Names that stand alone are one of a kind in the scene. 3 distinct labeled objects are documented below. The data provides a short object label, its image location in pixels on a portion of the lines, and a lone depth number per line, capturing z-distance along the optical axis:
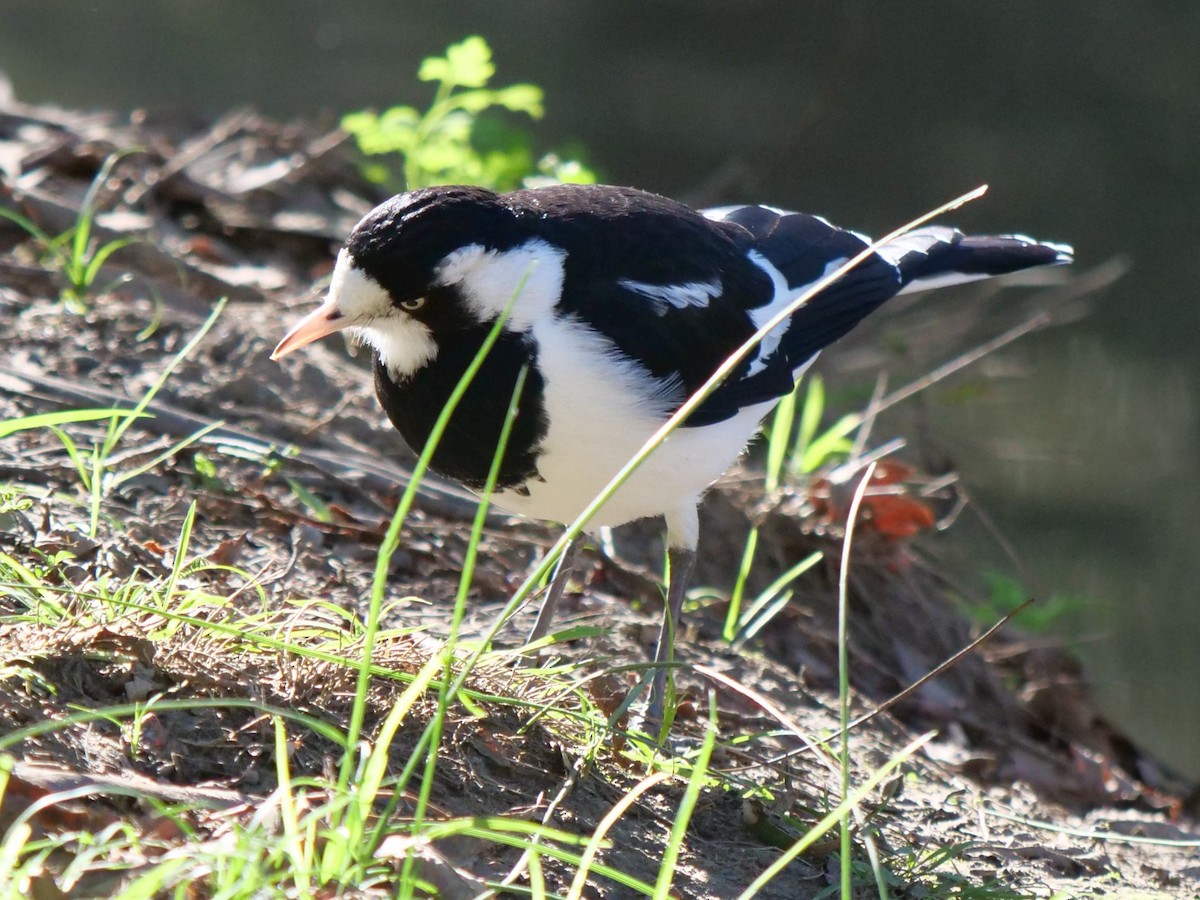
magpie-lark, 4.50
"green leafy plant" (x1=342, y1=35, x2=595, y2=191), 7.81
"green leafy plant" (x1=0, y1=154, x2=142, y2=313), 6.62
